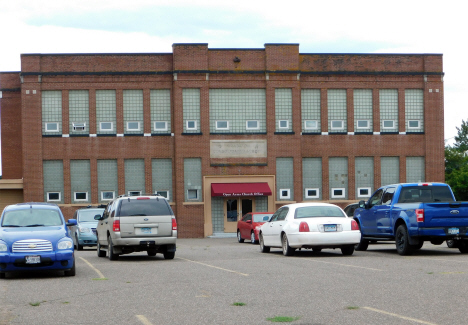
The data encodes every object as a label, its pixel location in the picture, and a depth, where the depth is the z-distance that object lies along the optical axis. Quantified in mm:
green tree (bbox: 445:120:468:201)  87250
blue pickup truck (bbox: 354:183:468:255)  19422
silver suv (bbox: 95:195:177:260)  19875
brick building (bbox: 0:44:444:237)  43375
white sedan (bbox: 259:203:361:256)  19656
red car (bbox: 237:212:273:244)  30675
